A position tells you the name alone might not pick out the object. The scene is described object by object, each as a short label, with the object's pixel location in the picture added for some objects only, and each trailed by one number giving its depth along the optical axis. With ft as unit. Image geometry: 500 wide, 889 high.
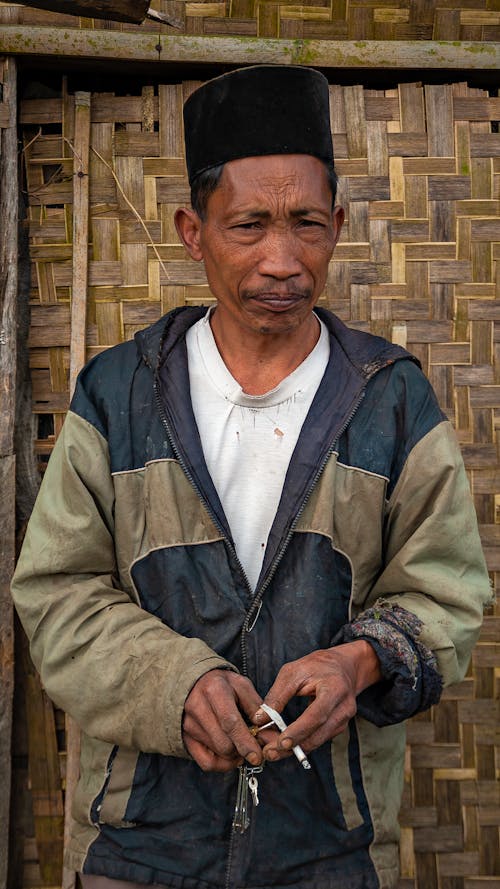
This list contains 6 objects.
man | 6.39
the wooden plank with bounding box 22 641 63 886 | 8.79
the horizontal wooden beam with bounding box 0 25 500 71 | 8.25
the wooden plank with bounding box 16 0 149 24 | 6.53
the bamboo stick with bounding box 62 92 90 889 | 8.64
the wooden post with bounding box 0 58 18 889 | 8.32
